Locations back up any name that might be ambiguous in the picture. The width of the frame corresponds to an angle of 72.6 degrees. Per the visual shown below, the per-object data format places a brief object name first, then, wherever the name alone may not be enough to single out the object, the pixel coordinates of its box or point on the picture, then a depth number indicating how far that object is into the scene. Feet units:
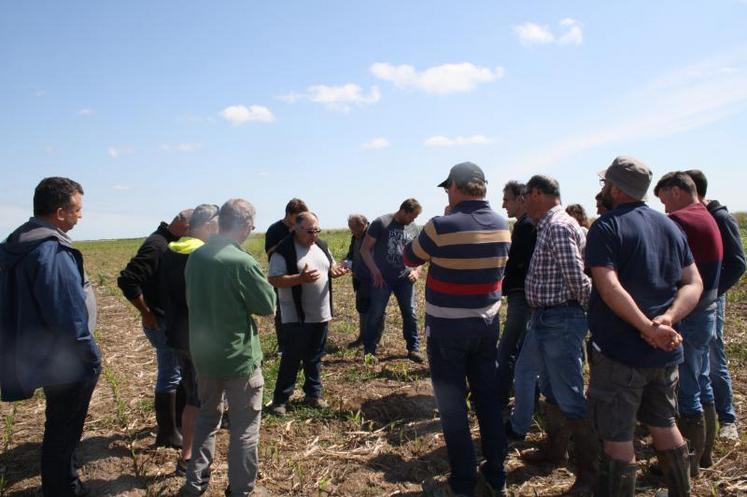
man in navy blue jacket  11.79
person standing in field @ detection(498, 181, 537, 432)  16.17
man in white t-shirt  17.75
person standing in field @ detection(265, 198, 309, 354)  20.88
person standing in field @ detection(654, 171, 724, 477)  13.43
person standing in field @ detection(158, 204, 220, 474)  13.65
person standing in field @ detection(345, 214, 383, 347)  27.20
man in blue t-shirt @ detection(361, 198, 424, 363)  24.66
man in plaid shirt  12.98
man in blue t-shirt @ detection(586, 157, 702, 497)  10.38
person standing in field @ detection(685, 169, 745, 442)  14.52
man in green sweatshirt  12.12
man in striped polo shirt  12.44
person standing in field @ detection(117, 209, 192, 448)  15.11
